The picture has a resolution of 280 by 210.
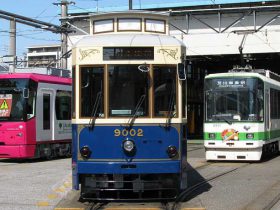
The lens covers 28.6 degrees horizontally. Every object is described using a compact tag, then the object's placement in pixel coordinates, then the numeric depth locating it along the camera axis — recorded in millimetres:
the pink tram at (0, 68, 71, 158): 19891
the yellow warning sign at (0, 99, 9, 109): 20089
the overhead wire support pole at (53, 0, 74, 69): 31350
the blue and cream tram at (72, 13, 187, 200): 9883
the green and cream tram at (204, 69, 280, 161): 19047
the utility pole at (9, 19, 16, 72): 32469
